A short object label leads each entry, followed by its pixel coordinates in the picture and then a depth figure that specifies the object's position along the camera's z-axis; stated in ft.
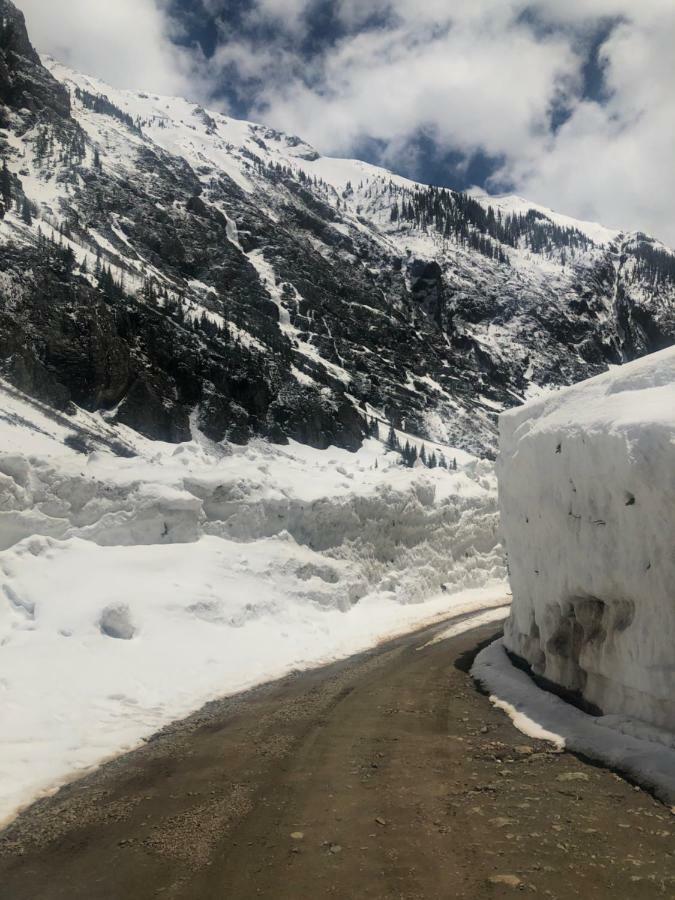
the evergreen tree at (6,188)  286.89
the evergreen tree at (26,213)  281.09
